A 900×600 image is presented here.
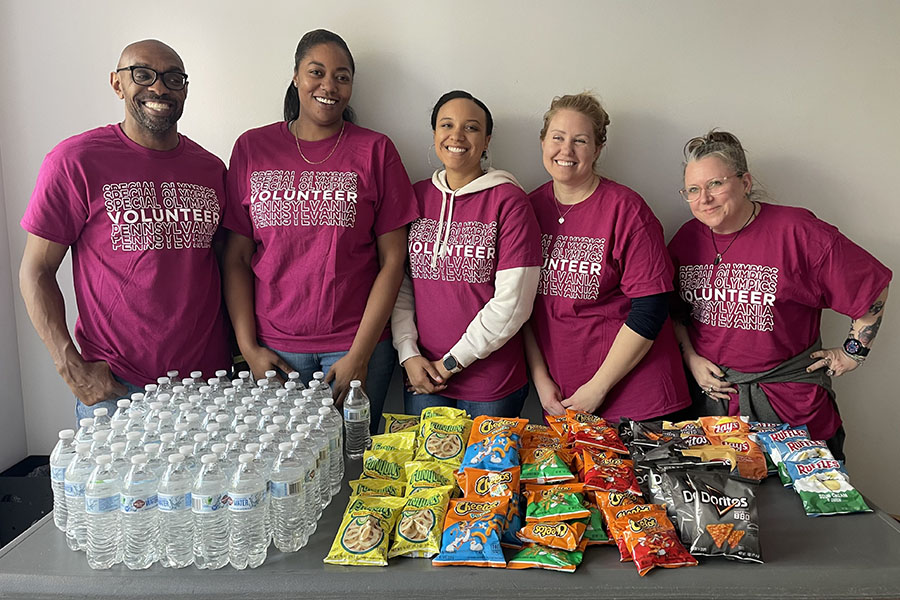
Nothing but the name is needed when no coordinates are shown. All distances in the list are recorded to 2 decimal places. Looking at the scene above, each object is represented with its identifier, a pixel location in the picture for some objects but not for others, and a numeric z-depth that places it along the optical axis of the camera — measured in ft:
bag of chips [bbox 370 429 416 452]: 5.92
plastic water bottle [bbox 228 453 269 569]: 4.30
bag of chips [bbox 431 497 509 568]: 4.46
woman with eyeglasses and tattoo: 7.14
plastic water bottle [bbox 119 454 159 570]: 4.32
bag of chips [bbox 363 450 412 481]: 5.60
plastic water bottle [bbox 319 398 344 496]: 5.44
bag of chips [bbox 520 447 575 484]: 5.24
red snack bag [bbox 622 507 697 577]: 4.43
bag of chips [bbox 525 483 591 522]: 4.78
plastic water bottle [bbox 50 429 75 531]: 4.81
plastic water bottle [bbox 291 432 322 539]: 4.79
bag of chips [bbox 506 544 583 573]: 4.44
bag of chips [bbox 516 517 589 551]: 4.58
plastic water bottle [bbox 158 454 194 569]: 4.33
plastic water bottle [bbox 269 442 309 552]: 4.50
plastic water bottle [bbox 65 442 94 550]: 4.52
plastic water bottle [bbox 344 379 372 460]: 6.20
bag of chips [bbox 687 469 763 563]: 4.54
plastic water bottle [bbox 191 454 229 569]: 4.31
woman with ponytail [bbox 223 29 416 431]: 7.48
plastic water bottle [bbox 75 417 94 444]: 5.08
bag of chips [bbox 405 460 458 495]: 5.30
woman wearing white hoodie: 7.47
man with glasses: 6.89
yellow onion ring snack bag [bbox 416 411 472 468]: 5.69
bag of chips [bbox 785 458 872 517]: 5.16
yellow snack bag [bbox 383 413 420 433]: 6.46
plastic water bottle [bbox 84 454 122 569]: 4.32
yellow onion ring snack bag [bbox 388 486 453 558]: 4.59
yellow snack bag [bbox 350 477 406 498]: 5.30
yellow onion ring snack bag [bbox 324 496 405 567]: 4.50
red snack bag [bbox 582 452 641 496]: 5.13
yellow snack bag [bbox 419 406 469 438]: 6.46
